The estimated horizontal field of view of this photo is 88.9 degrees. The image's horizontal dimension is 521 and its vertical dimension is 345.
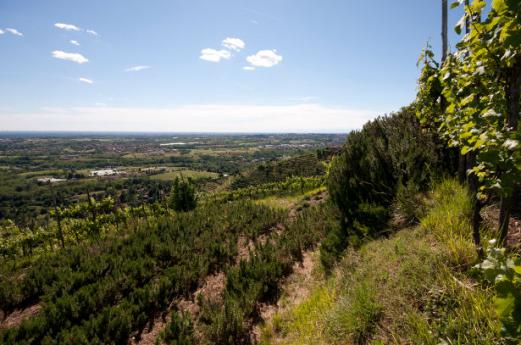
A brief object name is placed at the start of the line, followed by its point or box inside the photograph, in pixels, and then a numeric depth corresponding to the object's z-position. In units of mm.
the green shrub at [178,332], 5635
